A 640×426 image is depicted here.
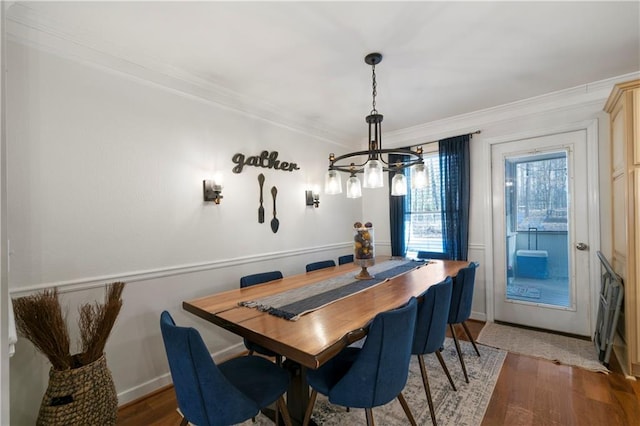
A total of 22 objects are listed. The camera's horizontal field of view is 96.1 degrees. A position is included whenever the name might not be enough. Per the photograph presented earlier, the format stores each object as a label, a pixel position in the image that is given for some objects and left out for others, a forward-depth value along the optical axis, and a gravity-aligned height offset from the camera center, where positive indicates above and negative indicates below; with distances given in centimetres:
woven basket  157 -104
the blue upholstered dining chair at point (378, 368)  140 -78
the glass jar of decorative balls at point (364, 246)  240 -29
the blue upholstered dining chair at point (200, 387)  126 -78
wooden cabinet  224 -2
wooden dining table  130 -59
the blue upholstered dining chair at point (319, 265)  306 -58
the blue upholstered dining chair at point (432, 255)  376 -59
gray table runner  172 -58
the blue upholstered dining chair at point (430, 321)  188 -73
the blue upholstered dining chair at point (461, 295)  243 -72
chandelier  214 +32
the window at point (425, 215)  400 -5
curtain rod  364 +99
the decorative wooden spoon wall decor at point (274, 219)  331 -7
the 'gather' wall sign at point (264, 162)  296 +57
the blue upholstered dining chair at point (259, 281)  214 -59
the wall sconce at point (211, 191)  268 +21
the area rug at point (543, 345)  261 -138
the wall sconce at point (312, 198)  378 +19
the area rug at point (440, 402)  191 -138
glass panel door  323 -22
